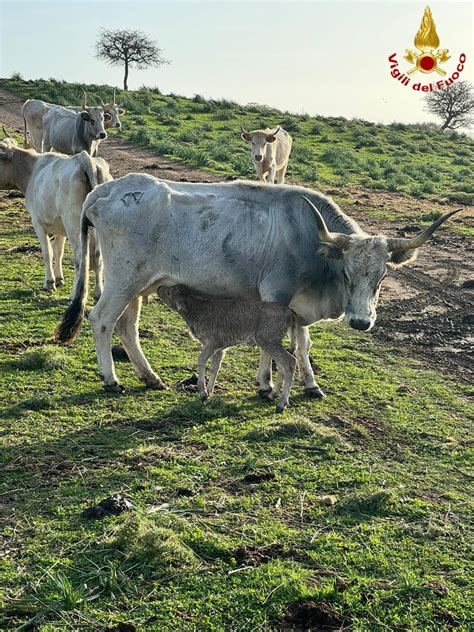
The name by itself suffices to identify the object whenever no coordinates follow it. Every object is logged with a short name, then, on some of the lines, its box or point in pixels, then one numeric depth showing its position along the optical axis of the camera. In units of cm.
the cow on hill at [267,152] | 1932
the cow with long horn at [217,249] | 780
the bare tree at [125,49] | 5741
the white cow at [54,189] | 1040
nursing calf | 773
